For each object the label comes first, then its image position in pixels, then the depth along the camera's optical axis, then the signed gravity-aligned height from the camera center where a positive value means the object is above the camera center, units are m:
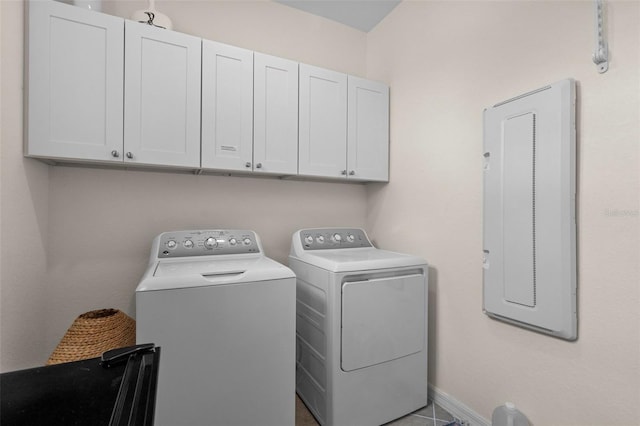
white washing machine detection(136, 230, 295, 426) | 1.24 -0.59
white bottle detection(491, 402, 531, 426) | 1.44 -1.03
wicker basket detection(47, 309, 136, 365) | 1.36 -0.62
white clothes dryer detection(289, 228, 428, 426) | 1.60 -0.73
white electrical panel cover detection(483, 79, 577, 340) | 1.28 +0.02
